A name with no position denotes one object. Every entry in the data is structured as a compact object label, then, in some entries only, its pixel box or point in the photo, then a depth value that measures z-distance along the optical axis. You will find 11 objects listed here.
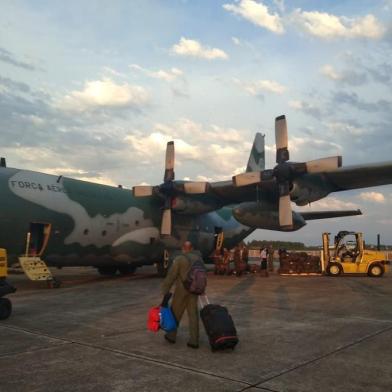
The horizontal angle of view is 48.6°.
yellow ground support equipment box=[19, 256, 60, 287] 14.30
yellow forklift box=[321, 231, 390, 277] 20.30
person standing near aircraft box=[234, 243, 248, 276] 21.08
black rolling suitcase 6.31
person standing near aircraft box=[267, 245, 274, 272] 24.53
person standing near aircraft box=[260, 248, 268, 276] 20.67
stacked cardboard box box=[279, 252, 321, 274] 22.12
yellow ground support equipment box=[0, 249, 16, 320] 8.66
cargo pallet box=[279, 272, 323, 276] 21.83
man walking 6.78
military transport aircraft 15.38
